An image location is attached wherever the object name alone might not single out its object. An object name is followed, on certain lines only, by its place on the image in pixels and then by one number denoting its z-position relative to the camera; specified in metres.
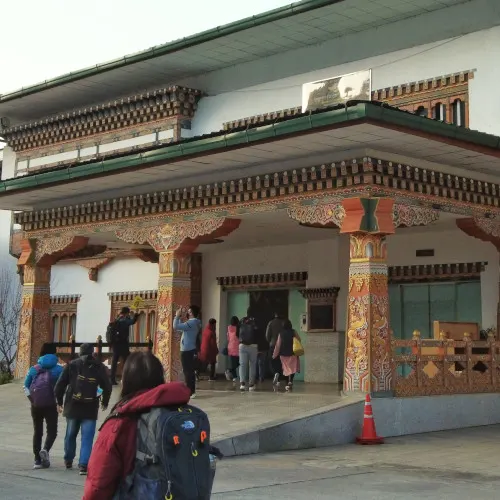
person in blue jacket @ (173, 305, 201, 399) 15.26
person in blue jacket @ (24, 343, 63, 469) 10.06
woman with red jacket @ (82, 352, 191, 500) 4.07
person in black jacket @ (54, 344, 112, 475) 9.45
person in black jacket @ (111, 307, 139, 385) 17.98
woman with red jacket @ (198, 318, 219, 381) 19.17
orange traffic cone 12.90
